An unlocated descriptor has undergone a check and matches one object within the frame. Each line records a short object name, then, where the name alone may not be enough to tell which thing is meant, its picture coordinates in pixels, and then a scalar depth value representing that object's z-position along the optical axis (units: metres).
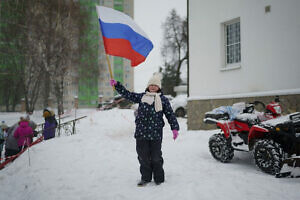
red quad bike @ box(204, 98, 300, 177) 4.15
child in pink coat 8.22
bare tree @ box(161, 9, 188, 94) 36.19
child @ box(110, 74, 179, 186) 3.97
